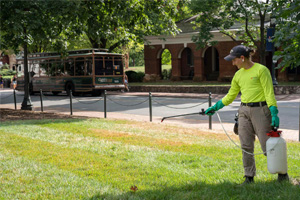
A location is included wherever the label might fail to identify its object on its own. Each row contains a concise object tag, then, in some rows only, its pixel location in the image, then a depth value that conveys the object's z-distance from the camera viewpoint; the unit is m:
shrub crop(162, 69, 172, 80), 44.21
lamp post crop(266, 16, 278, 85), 22.22
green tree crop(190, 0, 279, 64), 24.52
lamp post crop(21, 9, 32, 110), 19.48
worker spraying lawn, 4.94
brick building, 34.69
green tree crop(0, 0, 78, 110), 15.14
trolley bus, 28.81
